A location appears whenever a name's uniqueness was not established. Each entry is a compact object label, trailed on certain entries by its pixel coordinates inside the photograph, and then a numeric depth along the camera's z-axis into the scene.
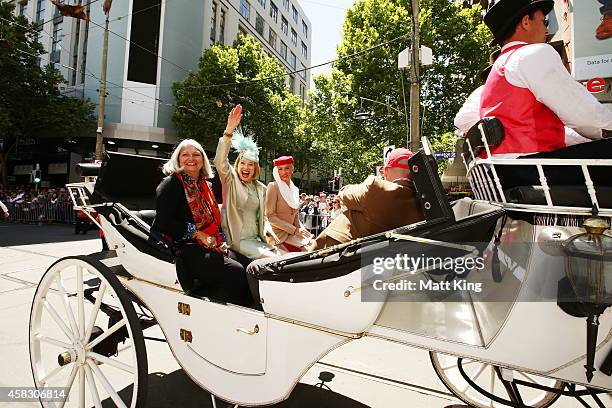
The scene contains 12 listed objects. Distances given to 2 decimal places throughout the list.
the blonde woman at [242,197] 2.93
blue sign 10.56
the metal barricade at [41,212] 15.83
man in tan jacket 1.75
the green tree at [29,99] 19.06
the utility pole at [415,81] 9.27
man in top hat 1.33
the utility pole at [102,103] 15.00
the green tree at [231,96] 20.77
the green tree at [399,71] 15.58
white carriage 1.29
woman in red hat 3.84
